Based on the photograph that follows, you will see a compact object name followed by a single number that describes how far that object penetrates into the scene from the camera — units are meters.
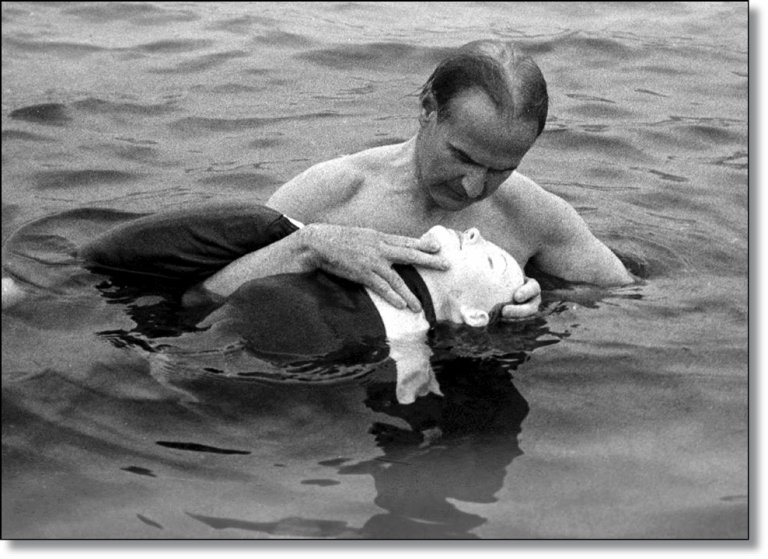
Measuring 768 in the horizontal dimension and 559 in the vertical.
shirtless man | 4.61
